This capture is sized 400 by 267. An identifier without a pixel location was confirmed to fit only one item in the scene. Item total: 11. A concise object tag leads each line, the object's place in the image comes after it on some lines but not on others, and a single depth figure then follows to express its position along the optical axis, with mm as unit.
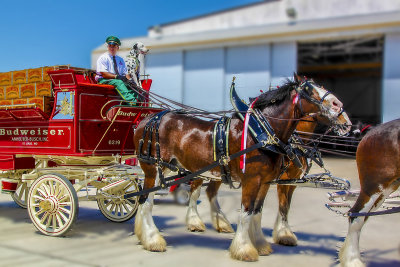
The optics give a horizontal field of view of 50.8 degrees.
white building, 14125
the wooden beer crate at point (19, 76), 6770
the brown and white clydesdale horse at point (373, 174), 4254
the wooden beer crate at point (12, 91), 6910
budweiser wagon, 5932
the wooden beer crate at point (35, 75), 6570
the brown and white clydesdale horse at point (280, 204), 5676
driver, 6129
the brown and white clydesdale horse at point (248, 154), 4863
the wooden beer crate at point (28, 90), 6645
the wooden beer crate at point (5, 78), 7039
